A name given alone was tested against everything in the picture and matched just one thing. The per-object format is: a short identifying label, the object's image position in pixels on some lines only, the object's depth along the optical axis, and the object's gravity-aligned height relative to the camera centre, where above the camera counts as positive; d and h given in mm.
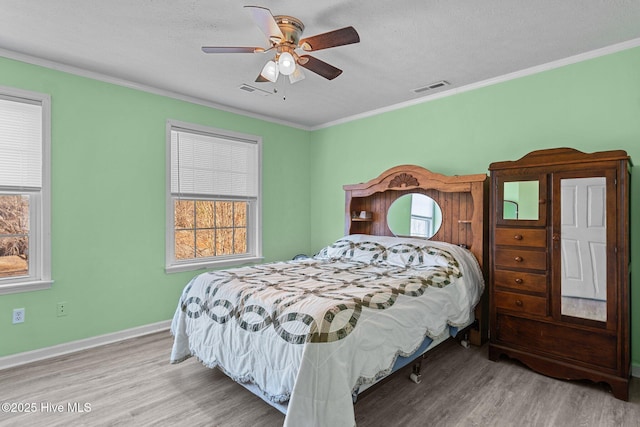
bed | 1669 -612
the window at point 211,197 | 3723 +192
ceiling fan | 1908 +1044
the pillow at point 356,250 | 3422 -386
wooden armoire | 2266 -373
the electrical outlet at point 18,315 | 2750 -839
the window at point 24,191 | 2740 +182
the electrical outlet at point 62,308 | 2955 -842
